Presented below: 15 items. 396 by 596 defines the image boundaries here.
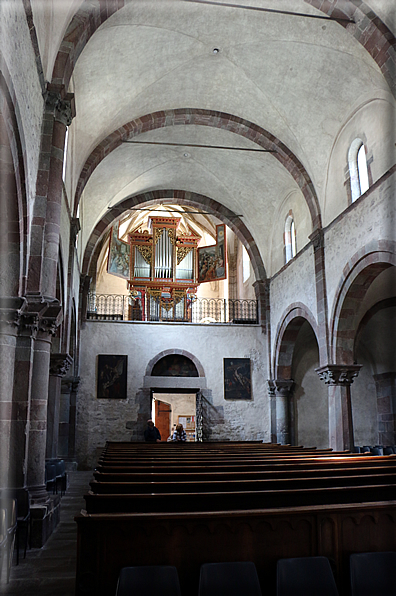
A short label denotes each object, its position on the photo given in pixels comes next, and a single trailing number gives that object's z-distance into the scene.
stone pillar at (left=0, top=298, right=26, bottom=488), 6.98
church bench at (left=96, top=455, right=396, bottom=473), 5.98
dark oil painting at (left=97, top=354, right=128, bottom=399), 18.17
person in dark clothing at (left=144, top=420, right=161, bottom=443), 14.38
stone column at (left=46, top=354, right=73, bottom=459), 12.00
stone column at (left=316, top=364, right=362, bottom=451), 12.98
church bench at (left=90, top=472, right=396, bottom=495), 4.82
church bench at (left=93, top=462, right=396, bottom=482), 5.21
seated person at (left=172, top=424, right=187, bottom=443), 14.87
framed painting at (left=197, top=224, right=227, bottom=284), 22.27
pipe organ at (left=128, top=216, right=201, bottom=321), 22.05
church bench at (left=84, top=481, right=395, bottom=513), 4.09
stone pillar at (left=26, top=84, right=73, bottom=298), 7.99
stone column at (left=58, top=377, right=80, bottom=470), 16.70
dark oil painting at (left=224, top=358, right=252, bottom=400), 18.84
